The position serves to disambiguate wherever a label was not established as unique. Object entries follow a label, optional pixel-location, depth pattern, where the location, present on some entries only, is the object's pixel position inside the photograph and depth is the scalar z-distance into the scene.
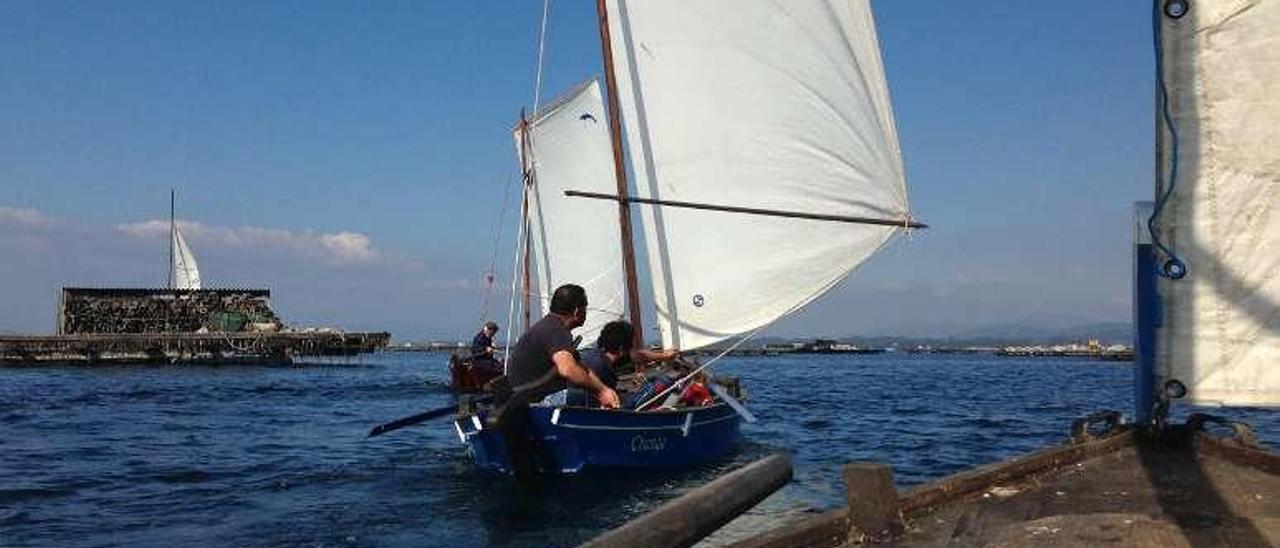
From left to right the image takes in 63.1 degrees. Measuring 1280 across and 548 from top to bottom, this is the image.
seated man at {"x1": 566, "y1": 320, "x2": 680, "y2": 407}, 14.83
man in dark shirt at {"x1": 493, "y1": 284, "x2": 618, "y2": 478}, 11.90
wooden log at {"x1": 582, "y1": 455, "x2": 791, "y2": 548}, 4.34
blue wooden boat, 16.03
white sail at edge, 4.70
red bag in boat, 17.22
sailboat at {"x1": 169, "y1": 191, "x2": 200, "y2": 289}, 90.25
